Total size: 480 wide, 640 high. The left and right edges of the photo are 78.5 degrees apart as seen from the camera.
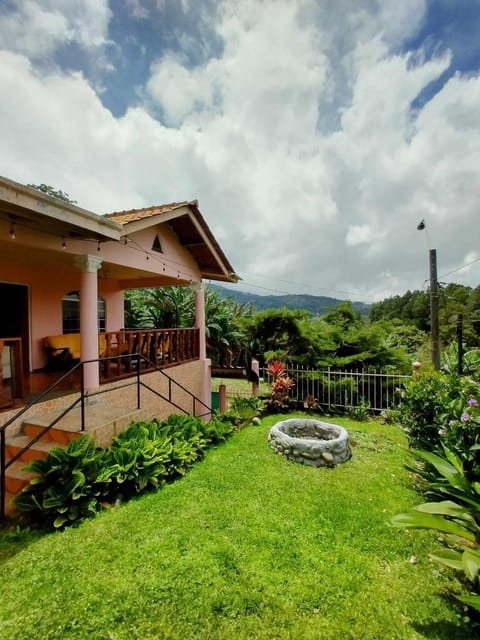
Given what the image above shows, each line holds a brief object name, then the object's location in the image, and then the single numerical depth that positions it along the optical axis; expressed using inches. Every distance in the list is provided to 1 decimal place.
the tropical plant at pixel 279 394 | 373.7
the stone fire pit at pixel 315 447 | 207.3
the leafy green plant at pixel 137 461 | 154.5
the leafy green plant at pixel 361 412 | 348.2
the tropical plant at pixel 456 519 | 92.7
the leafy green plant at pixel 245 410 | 310.7
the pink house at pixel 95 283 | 168.9
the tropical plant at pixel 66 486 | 131.6
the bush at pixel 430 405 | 160.7
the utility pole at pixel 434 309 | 361.1
